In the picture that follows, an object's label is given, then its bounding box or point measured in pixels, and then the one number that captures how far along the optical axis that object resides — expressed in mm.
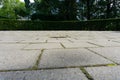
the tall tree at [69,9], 13649
